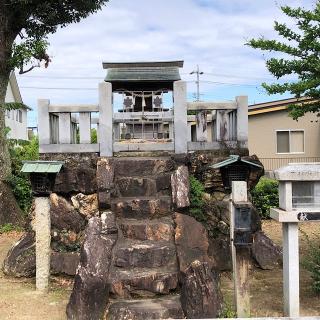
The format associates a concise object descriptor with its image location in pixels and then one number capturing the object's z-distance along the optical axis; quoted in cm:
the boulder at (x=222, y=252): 768
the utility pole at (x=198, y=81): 5111
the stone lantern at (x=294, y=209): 552
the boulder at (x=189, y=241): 629
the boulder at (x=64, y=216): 772
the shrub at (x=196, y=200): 752
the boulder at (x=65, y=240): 753
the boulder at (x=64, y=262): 721
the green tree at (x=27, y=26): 1226
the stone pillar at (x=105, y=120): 845
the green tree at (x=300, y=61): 697
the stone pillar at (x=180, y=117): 855
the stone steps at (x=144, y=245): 564
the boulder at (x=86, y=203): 775
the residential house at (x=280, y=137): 2123
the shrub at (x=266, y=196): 1352
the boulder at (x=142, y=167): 820
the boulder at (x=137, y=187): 781
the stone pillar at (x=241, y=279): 564
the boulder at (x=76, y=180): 782
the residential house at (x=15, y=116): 3045
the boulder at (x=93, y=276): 555
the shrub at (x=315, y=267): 616
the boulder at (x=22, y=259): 758
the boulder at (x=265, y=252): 818
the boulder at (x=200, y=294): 538
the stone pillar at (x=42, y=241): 698
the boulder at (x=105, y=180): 732
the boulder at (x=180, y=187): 730
